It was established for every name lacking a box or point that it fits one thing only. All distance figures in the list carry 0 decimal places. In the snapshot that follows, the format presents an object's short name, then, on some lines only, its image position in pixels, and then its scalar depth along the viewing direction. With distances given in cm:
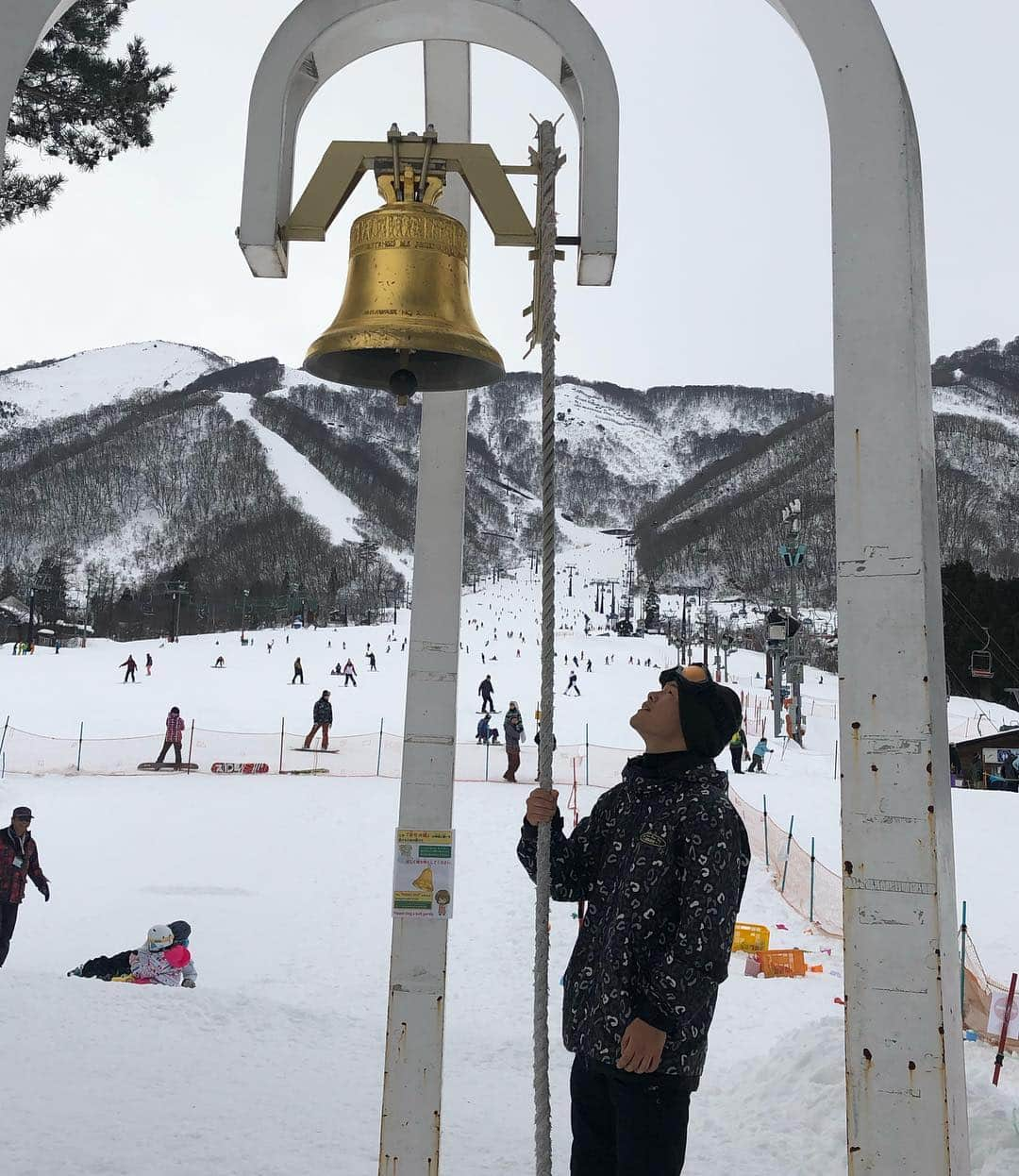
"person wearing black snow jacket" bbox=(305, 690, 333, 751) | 2455
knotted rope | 223
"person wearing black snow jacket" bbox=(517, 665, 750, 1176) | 223
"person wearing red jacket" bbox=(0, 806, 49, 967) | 848
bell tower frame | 194
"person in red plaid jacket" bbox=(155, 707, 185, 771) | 2173
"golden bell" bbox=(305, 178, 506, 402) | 272
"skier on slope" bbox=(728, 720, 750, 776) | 2366
